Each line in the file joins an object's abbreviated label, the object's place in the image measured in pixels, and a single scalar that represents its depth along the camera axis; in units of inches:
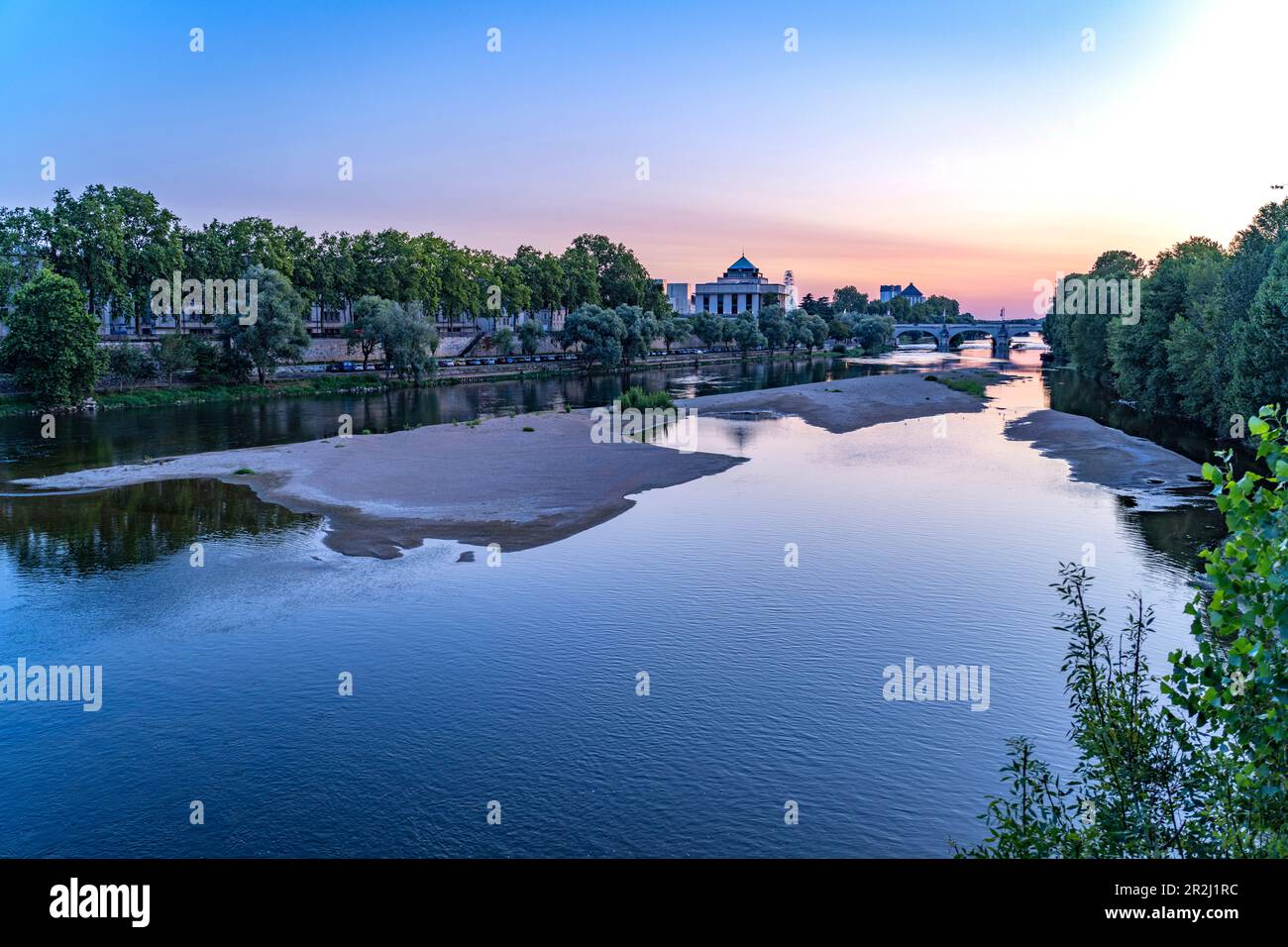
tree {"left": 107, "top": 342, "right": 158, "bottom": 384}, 3764.8
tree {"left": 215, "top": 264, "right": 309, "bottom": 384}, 4050.2
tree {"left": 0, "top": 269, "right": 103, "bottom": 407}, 3176.7
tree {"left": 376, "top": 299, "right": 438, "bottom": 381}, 4416.8
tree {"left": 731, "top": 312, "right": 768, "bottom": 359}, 7180.1
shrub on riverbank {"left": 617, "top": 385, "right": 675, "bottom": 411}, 3464.6
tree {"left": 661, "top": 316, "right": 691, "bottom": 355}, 6781.5
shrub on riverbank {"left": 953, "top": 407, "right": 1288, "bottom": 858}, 332.8
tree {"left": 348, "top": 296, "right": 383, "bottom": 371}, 4463.6
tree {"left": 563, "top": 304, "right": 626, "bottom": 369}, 5536.4
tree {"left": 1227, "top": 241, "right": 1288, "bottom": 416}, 2052.2
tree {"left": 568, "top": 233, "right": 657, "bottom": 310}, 7529.5
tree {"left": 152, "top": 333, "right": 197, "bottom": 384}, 3905.0
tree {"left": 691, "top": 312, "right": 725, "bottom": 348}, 7377.0
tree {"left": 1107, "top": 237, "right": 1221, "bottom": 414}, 3181.6
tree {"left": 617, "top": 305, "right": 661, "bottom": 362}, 5841.5
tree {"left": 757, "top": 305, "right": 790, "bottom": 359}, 7795.3
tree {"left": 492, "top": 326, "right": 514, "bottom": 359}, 5728.3
